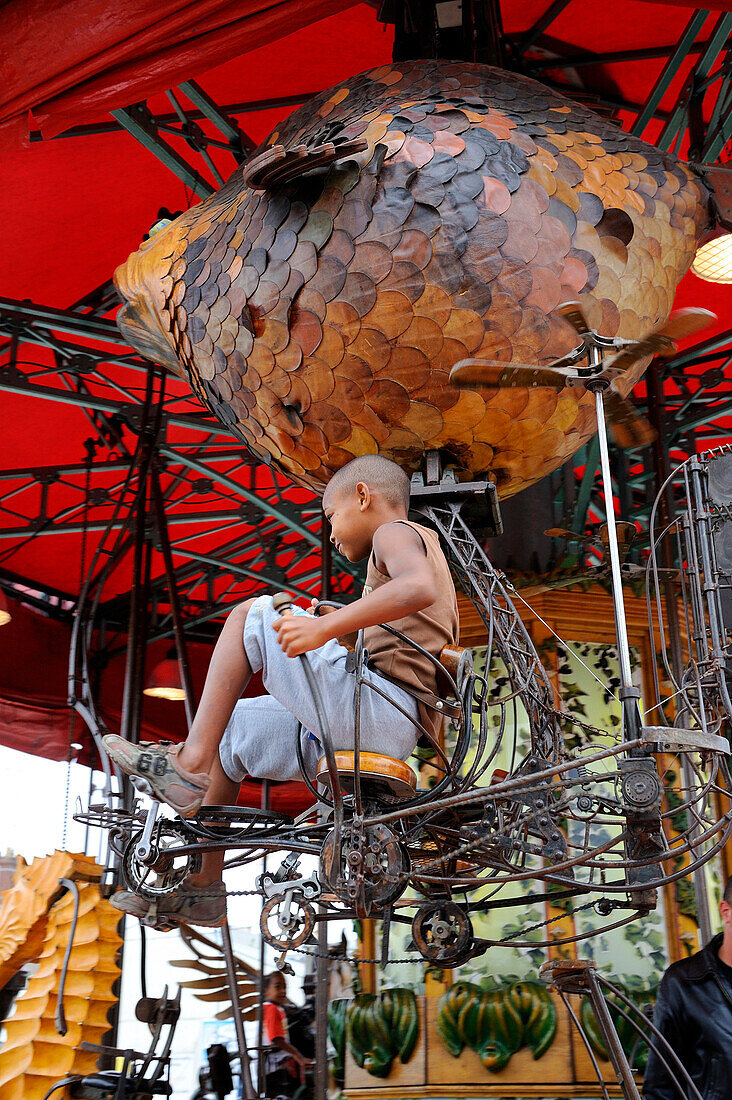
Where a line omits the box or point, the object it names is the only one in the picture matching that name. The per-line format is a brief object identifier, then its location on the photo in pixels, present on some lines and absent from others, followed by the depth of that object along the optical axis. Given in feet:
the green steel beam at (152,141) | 15.44
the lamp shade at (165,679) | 27.22
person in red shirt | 20.57
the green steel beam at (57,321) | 19.84
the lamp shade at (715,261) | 15.65
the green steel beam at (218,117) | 15.52
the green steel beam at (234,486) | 23.93
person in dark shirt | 10.51
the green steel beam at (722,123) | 14.16
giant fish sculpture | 10.32
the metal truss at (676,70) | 14.26
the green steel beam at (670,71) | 14.15
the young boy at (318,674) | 8.93
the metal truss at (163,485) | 21.12
